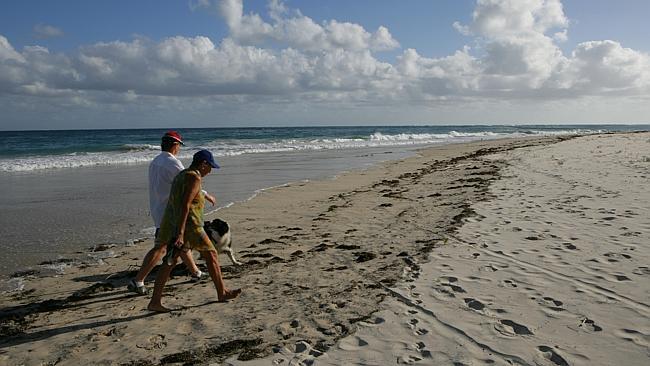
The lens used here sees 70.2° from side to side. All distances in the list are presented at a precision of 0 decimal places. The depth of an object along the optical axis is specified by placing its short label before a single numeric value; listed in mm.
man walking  4621
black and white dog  5344
